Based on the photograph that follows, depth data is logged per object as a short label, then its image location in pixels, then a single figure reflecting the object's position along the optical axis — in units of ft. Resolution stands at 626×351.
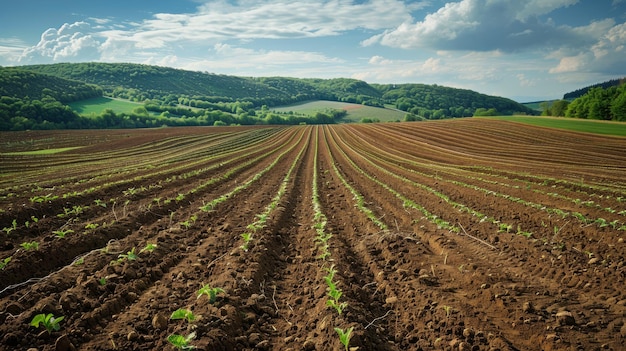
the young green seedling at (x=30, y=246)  22.63
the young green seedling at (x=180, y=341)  12.63
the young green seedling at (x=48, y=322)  13.66
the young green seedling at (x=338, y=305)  15.24
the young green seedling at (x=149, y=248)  22.56
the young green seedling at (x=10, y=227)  25.93
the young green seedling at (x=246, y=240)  23.84
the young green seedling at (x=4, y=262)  19.63
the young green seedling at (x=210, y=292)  16.40
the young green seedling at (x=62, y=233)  25.12
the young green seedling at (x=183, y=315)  14.35
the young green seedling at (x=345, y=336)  12.74
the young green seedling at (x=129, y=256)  21.12
